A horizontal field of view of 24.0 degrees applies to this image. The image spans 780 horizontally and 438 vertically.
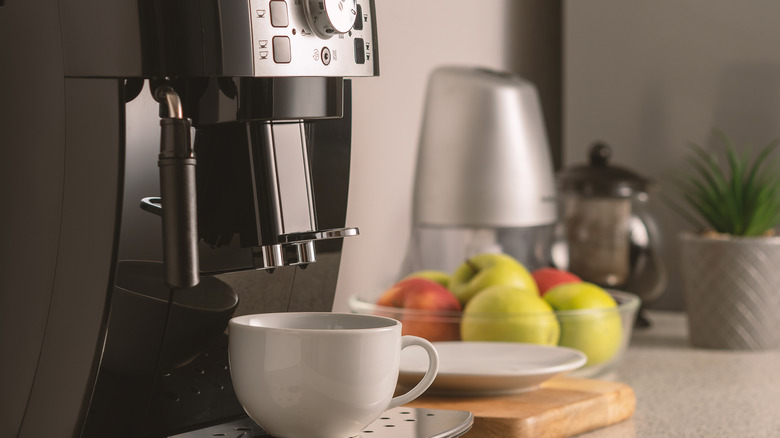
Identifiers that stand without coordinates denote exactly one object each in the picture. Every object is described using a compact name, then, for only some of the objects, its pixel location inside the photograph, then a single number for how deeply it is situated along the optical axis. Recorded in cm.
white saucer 114
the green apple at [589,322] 129
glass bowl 126
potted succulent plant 149
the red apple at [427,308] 128
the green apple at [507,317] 125
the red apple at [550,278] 138
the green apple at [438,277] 135
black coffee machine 92
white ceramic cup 97
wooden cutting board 109
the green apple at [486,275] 131
